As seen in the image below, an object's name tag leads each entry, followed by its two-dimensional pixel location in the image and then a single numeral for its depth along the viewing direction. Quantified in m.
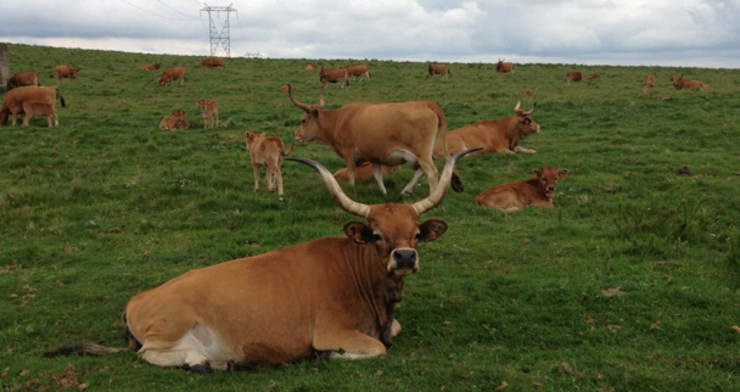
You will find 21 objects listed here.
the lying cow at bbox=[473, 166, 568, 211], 10.82
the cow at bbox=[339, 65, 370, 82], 37.29
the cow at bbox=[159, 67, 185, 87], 32.77
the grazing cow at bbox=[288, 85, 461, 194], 10.88
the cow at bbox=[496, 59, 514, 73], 43.19
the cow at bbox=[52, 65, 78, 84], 32.66
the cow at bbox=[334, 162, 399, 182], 12.41
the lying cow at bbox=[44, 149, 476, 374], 5.32
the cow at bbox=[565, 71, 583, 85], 37.28
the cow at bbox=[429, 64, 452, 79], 39.75
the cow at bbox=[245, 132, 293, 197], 11.38
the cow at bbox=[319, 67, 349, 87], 34.68
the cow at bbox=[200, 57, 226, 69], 42.28
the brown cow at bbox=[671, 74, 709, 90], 32.81
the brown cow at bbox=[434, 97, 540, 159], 15.47
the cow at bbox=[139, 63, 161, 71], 39.38
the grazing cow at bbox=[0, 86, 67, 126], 20.09
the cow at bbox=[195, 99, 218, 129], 19.73
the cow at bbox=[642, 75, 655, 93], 31.60
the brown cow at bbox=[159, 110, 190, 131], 19.34
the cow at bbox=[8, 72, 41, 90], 27.91
